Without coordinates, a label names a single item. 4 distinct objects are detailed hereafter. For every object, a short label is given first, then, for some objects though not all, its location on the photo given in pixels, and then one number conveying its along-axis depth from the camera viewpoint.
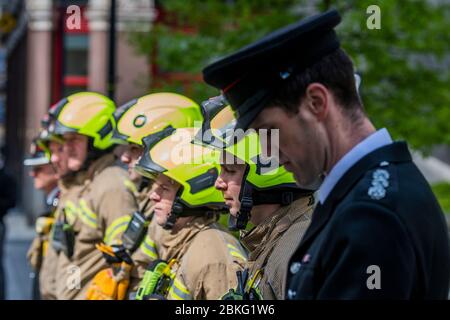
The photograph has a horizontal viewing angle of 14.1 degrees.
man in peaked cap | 4.00
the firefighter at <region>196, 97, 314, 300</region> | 6.73
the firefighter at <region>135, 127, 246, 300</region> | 7.77
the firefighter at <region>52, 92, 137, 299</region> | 11.06
